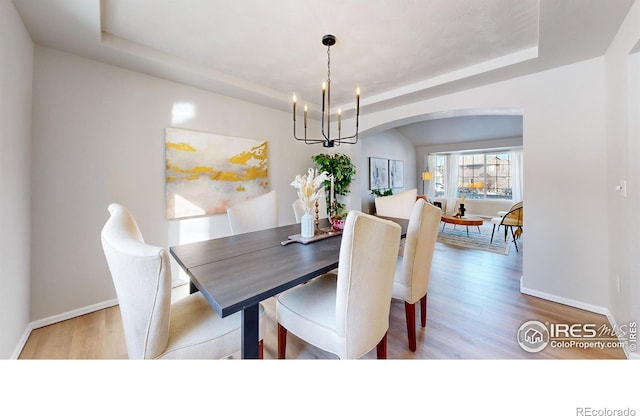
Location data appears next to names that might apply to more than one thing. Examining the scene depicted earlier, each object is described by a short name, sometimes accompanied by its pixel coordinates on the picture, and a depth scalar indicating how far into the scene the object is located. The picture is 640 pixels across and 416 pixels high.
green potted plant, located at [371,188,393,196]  5.88
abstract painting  2.62
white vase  1.78
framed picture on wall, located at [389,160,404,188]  6.57
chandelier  1.99
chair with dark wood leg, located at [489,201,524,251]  4.11
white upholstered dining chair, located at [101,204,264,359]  0.82
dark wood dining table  0.95
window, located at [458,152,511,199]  7.22
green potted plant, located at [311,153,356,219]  3.98
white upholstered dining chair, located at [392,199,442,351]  1.53
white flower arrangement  1.77
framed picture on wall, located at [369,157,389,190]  5.91
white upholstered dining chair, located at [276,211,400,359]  1.01
